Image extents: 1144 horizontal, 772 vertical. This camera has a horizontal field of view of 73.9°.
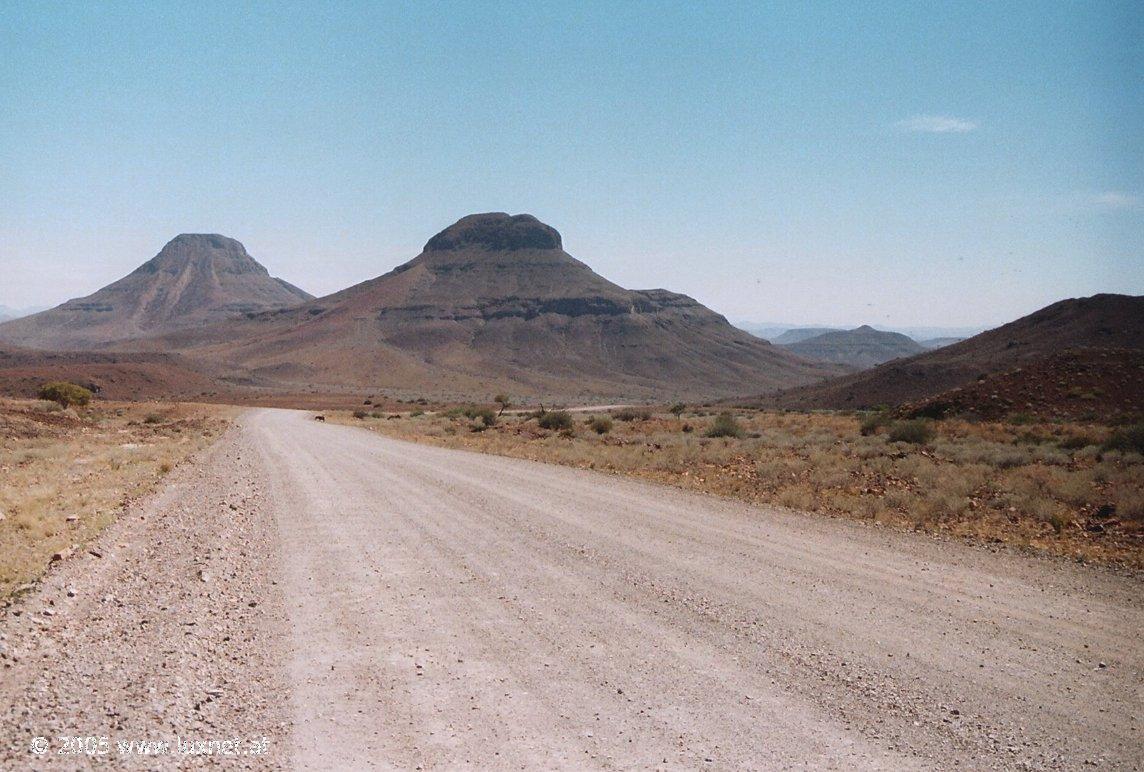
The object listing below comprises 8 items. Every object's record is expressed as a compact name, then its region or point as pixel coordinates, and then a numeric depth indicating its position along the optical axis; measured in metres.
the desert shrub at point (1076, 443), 24.11
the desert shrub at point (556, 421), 38.90
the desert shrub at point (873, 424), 31.72
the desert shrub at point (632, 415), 46.34
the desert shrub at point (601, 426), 36.62
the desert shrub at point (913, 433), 27.02
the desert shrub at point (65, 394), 50.94
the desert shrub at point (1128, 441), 22.11
